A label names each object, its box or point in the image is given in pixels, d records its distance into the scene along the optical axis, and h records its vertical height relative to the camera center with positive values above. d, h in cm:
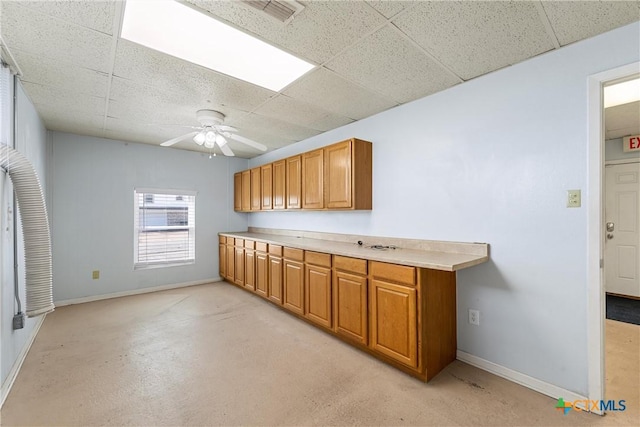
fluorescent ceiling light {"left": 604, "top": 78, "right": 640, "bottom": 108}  247 +115
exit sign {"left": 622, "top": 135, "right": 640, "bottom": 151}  396 +104
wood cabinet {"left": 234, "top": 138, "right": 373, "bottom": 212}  310 +47
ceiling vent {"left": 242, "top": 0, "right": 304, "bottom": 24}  150 +115
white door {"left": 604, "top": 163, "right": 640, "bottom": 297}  407 -19
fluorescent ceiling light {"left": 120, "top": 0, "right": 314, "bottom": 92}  169 +122
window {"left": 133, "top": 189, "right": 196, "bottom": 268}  460 -19
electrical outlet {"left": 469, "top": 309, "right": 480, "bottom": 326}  238 -86
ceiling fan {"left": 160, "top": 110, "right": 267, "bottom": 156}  309 +99
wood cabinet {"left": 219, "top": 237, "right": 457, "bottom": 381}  214 -81
